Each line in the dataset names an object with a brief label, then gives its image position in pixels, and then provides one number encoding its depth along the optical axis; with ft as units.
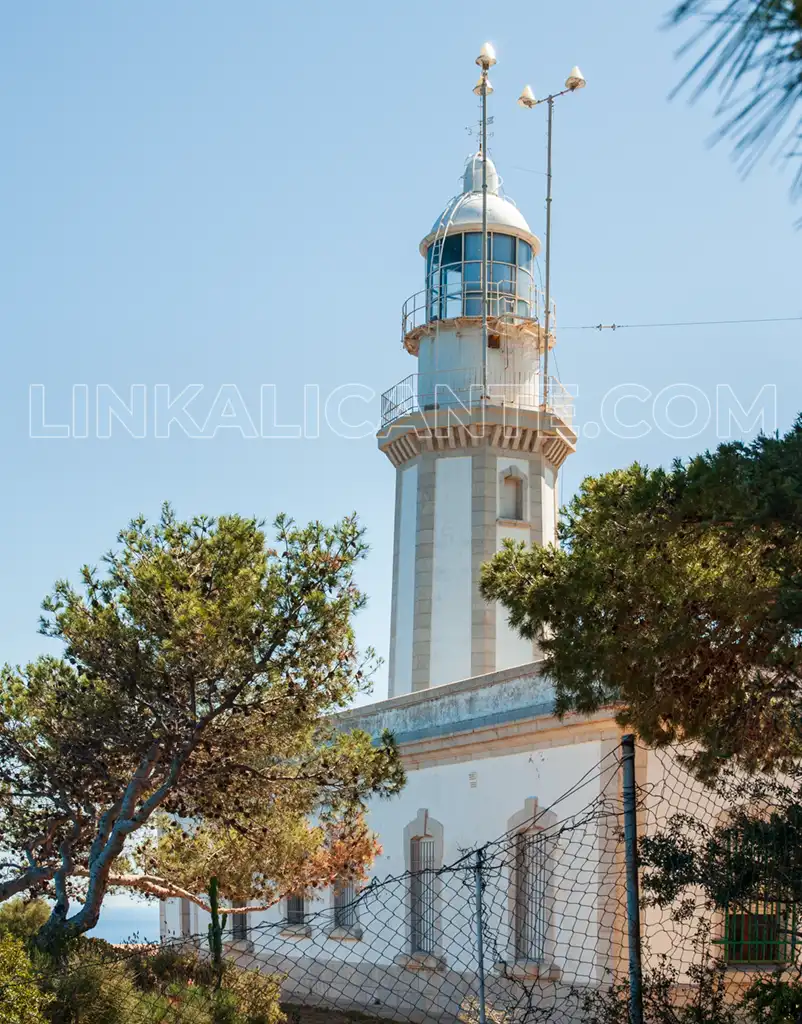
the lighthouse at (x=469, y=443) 70.79
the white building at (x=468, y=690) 43.50
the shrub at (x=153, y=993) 27.40
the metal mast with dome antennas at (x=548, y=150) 72.74
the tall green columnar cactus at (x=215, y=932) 33.81
